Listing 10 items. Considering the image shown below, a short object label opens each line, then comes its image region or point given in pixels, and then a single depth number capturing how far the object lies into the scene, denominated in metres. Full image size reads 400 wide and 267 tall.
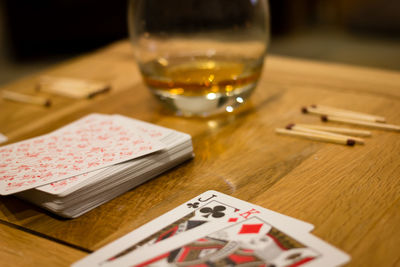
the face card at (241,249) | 0.44
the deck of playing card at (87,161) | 0.49
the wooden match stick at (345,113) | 0.57
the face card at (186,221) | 0.46
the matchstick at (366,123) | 0.56
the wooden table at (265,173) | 0.47
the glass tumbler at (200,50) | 0.59
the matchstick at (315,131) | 0.54
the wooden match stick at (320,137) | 0.54
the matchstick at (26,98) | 0.65
